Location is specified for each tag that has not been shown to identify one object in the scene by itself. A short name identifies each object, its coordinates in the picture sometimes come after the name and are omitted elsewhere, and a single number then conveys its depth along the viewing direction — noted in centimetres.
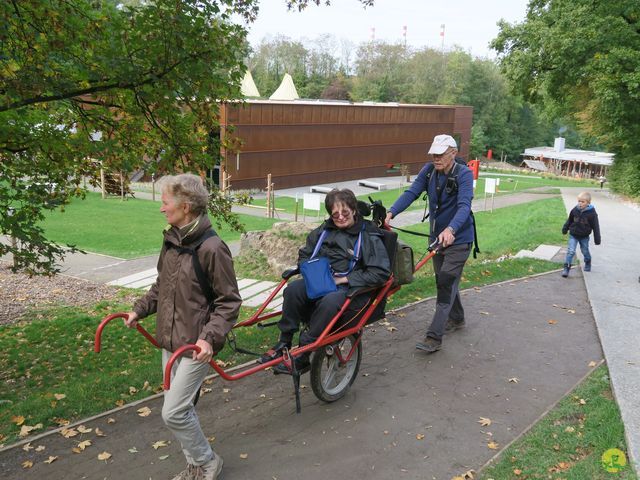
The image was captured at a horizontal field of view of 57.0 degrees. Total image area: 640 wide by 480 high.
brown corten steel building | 3931
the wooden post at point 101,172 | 799
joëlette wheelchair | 457
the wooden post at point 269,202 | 2949
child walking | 1048
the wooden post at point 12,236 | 682
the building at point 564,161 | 7706
